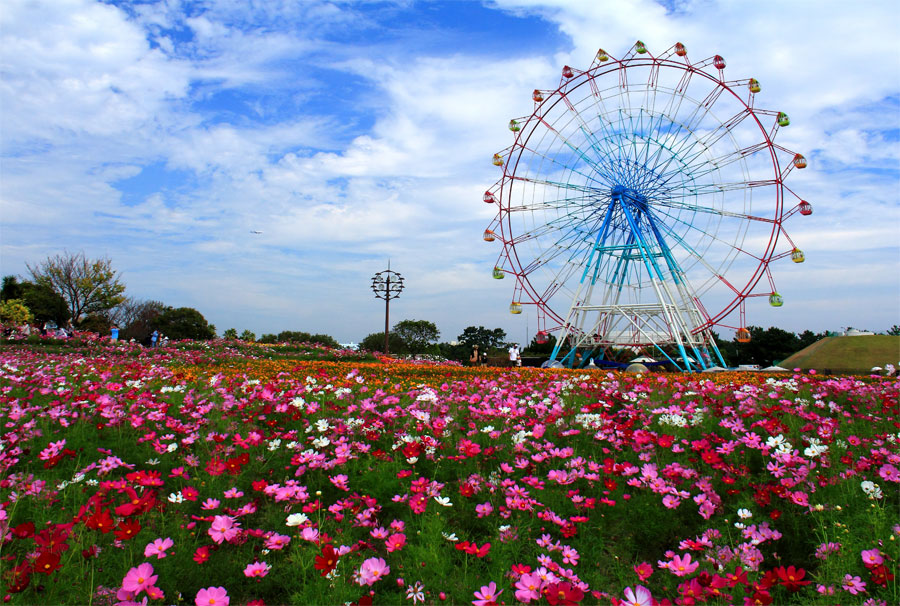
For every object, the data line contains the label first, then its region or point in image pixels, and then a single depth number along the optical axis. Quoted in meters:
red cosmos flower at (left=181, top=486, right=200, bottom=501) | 2.85
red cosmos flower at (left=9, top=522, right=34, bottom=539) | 2.23
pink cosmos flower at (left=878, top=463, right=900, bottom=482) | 3.33
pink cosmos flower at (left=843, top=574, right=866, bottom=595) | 2.27
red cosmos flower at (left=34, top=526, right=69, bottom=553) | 2.13
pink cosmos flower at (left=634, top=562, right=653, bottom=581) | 2.33
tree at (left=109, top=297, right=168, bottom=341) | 37.53
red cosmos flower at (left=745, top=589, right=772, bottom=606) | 2.17
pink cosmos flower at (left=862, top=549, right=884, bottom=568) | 2.37
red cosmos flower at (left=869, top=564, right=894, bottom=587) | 2.40
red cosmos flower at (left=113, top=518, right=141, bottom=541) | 2.22
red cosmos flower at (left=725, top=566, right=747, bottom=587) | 2.17
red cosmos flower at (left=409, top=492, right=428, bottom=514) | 2.89
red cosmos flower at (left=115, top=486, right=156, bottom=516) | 2.35
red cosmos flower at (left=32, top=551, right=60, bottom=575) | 2.05
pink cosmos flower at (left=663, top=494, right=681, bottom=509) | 3.19
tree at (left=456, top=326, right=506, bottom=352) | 51.59
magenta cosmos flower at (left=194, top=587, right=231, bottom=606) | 1.96
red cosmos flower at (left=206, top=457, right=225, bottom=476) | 3.32
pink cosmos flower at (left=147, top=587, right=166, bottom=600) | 1.96
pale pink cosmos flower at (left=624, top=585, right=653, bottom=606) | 1.96
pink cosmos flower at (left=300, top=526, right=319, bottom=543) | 2.46
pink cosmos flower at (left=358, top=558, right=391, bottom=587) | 2.25
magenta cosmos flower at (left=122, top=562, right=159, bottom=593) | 1.98
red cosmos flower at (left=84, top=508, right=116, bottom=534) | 2.22
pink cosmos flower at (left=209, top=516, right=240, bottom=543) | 2.53
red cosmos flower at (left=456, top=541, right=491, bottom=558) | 2.34
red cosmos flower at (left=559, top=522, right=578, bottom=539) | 2.75
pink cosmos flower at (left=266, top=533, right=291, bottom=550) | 2.56
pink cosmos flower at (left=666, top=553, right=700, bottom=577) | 2.26
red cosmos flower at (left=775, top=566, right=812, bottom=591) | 2.11
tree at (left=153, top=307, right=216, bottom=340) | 39.91
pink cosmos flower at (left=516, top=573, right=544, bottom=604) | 2.00
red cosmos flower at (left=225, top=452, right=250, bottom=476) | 3.26
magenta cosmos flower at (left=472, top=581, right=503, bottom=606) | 2.01
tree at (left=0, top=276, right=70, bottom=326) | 30.36
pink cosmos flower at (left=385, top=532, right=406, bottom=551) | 2.44
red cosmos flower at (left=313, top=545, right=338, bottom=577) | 2.27
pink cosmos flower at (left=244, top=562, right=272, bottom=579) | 2.23
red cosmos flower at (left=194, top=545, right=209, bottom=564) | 2.39
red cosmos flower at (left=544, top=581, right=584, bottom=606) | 1.86
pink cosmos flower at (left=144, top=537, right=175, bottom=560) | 2.21
